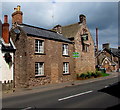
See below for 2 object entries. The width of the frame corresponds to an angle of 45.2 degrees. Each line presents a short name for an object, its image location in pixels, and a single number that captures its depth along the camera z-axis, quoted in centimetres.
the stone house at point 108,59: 4701
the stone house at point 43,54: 1788
